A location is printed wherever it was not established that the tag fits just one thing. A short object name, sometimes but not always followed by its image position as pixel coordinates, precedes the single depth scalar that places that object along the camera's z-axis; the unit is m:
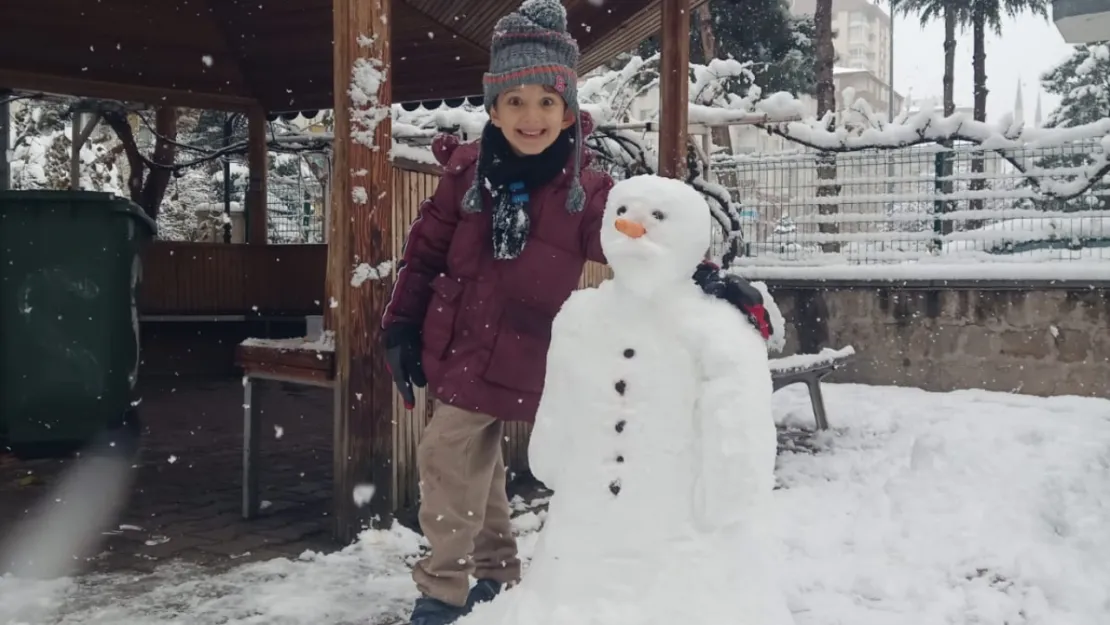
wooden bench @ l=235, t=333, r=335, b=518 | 3.76
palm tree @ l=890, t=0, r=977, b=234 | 20.84
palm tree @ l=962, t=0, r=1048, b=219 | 19.94
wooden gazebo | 3.68
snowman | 2.09
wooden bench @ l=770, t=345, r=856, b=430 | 5.41
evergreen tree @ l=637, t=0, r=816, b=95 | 17.64
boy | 2.72
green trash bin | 5.18
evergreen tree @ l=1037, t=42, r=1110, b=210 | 24.55
